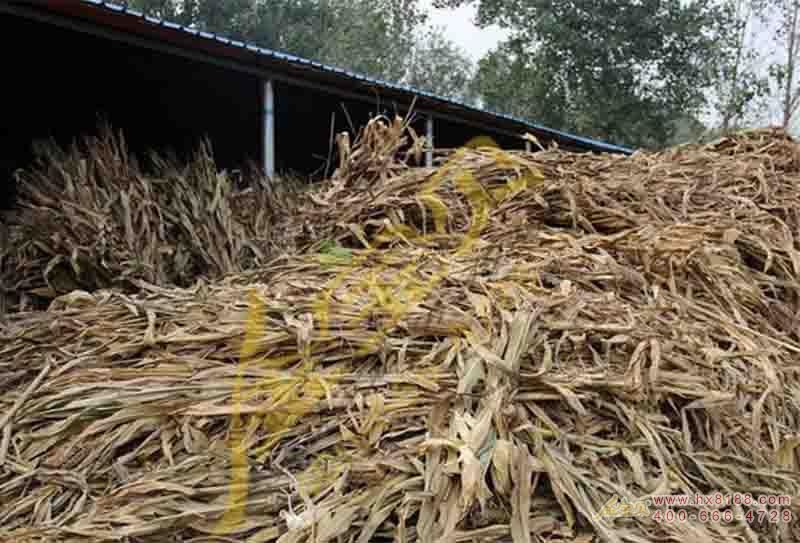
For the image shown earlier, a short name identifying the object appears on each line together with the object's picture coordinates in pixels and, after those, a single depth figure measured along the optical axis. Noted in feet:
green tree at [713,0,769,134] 52.47
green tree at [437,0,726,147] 47.24
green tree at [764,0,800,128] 60.18
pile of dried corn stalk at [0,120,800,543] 4.23
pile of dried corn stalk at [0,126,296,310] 9.89
